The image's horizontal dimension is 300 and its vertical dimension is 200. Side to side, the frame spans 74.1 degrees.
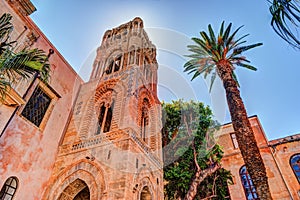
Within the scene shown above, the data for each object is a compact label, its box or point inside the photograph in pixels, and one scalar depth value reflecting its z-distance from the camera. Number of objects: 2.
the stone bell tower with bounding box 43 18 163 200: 8.00
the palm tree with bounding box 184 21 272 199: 6.77
